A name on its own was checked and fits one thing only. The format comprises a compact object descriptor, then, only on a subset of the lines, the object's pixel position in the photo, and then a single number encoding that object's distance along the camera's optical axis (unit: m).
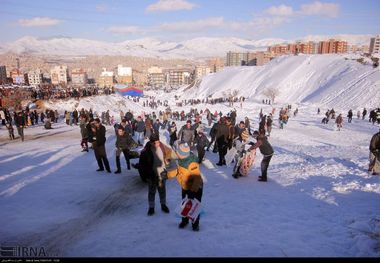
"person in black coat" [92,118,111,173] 8.14
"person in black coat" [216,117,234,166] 9.55
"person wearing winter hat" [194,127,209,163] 9.90
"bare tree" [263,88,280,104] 64.75
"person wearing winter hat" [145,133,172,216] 5.14
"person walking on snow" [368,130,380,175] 7.83
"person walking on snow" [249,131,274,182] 7.66
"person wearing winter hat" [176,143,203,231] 4.61
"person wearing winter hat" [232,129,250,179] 8.43
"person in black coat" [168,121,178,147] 11.98
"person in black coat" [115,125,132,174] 8.41
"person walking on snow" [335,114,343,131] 21.40
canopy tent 60.17
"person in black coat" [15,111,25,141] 13.42
